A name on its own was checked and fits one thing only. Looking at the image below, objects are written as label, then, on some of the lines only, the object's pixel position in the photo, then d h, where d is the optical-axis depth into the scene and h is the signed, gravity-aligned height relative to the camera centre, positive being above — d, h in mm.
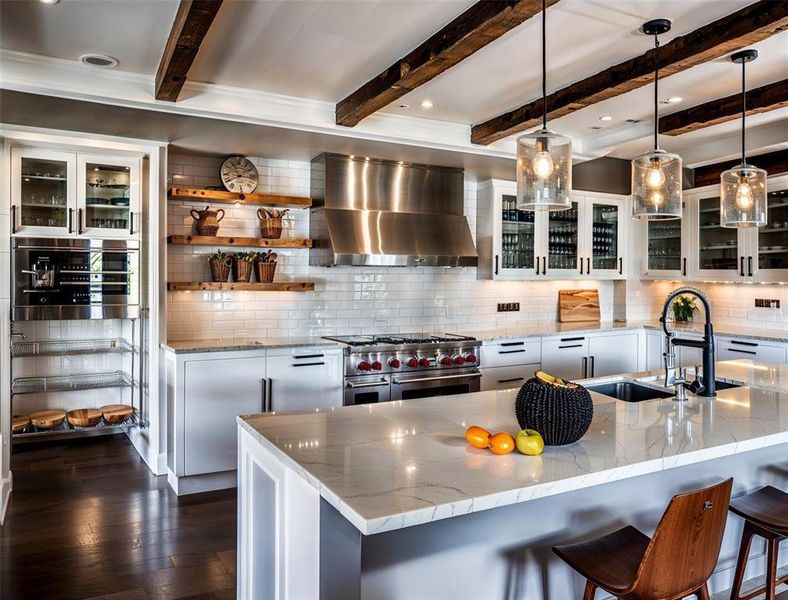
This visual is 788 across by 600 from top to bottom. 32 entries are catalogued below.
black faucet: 2820 -267
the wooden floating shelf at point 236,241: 4512 +384
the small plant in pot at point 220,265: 4691 +205
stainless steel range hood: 4902 +647
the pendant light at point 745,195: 3078 +486
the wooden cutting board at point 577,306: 6426 -143
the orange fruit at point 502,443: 1922 -472
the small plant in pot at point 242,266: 4730 +200
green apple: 1919 -469
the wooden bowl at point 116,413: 4898 -966
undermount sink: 3195 -512
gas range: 4559 -467
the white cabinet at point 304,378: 4352 -619
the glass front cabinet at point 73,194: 4207 +690
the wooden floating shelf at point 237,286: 4535 +44
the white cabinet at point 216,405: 4090 -762
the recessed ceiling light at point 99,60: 3307 +1255
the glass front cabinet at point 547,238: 5734 +527
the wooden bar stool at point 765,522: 2363 -875
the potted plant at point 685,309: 6312 -170
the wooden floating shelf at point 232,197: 4508 +716
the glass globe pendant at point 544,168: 2367 +478
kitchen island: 1665 -542
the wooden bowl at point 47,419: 4715 -980
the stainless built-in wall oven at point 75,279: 4285 +94
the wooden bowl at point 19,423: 4692 -1005
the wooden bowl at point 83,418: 4781 -977
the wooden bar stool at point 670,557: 1777 -814
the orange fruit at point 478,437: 1985 -468
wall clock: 4805 +919
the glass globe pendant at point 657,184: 2730 +481
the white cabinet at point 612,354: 5773 -583
